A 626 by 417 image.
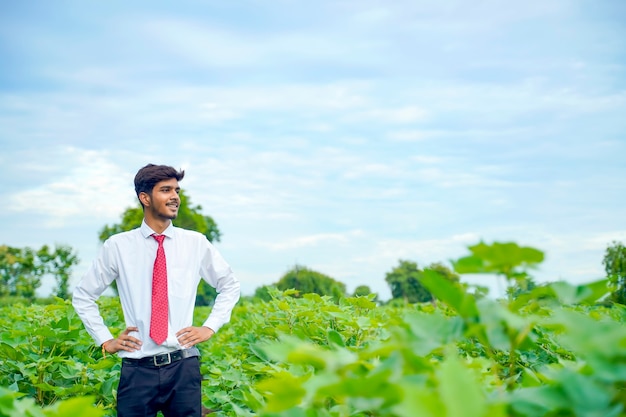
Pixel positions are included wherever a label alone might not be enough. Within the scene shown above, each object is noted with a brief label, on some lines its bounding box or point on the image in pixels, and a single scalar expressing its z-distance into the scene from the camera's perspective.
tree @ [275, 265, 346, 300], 36.22
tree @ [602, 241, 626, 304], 27.36
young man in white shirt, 4.73
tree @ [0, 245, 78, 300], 42.75
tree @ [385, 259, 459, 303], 43.53
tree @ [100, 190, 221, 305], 38.31
